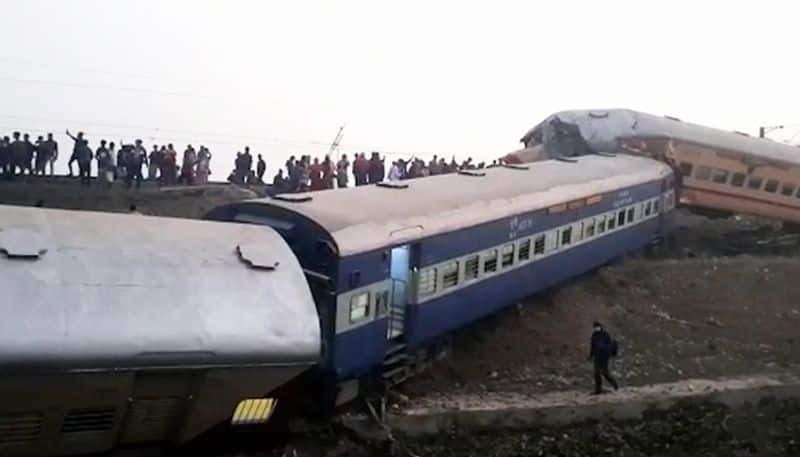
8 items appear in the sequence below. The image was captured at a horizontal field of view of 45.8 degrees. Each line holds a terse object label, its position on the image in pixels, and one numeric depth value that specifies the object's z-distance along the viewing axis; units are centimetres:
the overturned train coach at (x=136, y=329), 803
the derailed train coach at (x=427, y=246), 1162
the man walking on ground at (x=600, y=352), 1456
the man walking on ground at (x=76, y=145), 2205
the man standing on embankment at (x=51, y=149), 2273
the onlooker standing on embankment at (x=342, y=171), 2421
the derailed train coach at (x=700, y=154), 2505
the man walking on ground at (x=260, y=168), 2664
